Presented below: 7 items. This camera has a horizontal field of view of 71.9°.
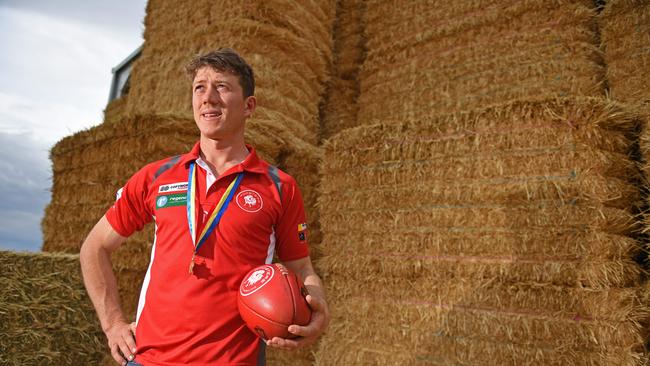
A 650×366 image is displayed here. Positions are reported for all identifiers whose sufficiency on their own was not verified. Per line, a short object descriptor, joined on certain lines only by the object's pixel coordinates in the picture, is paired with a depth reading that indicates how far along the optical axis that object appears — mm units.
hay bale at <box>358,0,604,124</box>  4543
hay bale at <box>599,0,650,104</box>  4172
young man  1692
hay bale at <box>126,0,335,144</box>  5113
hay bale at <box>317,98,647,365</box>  3008
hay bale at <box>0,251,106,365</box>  3580
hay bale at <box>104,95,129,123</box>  8336
